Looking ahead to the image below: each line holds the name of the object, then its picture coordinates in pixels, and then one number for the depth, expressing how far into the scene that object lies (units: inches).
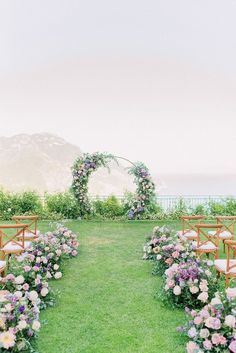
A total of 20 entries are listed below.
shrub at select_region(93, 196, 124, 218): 522.9
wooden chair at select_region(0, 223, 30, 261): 262.8
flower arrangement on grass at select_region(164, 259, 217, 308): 195.8
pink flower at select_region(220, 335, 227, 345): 141.3
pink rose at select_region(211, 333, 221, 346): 141.8
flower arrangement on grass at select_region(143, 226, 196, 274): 241.1
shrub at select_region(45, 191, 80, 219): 518.6
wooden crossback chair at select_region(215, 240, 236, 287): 209.6
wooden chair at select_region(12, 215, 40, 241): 305.9
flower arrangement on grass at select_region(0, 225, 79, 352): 148.8
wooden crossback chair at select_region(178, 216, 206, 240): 302.4
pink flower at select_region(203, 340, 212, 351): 141.7
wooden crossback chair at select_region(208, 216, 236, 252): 314.3
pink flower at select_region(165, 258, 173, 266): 241.0
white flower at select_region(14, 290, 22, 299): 162.2
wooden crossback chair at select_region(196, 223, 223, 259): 262.5
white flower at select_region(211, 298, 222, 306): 152.9
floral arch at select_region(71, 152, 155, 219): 511.8
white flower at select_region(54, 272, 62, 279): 243.0
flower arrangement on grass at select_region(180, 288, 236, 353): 142.0
